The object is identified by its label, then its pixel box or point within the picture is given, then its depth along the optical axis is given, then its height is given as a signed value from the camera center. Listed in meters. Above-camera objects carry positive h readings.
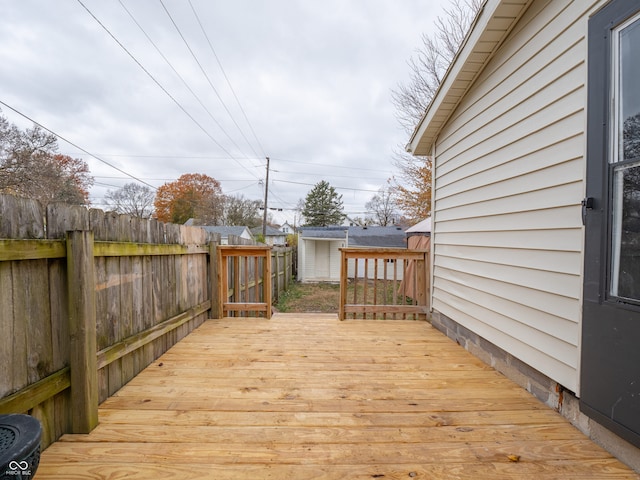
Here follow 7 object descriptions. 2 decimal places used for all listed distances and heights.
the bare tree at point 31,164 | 10.22 +2.56
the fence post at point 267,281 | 3.72 -0.63
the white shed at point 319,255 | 14.00 -1.13
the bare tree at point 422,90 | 8.03 +4.63
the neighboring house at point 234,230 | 22.17 +0.14
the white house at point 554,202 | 1.36 +0.20
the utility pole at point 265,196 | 16.42 +2.04
